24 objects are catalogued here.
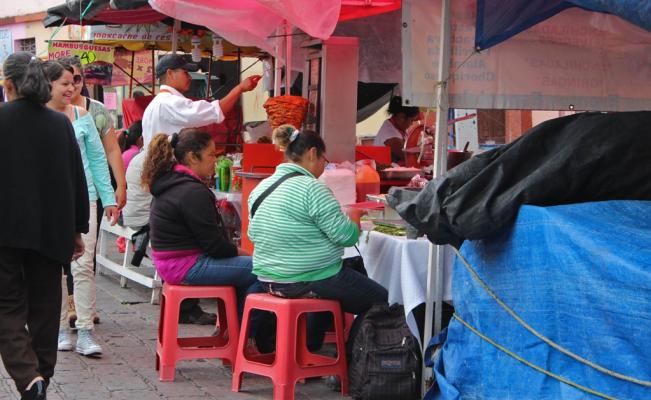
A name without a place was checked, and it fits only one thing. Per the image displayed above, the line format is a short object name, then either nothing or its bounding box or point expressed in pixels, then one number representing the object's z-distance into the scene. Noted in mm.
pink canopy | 7785
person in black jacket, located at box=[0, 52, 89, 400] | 4973
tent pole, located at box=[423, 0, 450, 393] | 5375
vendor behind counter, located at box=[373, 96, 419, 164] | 10430
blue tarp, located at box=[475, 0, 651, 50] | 5277
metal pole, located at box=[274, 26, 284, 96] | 8137
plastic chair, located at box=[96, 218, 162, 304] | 9008
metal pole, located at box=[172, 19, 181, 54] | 10391
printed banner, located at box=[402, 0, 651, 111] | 5473
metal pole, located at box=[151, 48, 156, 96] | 12857
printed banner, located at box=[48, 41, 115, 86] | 11875
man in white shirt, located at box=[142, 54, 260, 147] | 8133
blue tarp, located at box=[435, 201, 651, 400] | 3873
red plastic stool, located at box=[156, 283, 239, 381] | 6320
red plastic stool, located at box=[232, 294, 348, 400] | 5719
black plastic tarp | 4258
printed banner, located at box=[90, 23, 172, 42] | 11820
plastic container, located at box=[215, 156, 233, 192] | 8625
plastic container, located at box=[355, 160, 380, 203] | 6883
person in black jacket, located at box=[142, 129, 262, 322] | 6305
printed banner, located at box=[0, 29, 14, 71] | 26391
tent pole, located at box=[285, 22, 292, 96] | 7953
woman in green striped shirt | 5734
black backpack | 5645
